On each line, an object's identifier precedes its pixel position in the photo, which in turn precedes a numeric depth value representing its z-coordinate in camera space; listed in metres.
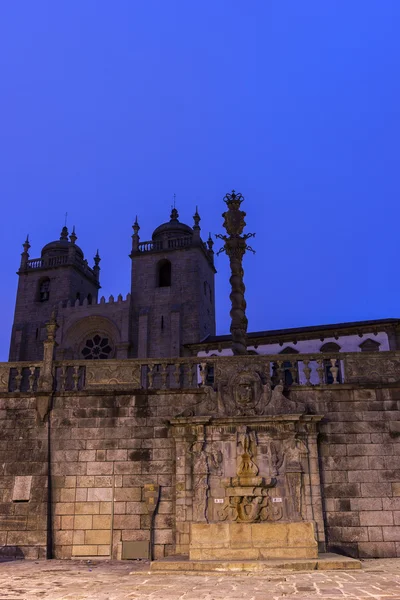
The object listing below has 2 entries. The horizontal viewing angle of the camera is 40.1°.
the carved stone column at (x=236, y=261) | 17.45
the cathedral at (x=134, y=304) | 46.53
